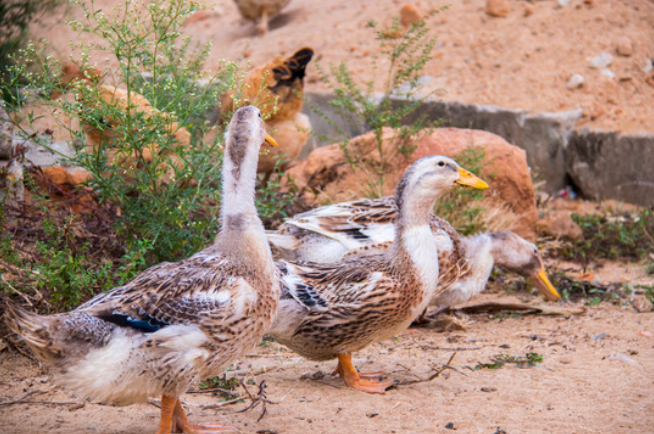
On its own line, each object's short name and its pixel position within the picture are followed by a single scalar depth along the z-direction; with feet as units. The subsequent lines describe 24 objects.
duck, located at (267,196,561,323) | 35.47
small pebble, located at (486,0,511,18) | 83.46
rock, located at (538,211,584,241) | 54.39
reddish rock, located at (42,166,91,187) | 41.04
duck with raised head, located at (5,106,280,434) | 20.02
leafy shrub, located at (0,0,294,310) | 28.81
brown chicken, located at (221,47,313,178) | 57.77
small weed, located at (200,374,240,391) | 28.35
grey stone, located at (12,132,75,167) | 43.80
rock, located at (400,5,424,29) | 80.07
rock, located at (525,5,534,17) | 82.99
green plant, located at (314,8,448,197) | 47.24
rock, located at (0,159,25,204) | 32.42
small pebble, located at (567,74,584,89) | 75.36
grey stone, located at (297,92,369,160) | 69.05
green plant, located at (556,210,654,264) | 51.83
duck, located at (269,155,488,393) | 27.84
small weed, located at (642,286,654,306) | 39.77
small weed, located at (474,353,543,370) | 31.09
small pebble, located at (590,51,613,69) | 77.41
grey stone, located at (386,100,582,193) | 68.18
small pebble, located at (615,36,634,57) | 77.51
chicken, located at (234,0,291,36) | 91.35
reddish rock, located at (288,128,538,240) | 50.85
